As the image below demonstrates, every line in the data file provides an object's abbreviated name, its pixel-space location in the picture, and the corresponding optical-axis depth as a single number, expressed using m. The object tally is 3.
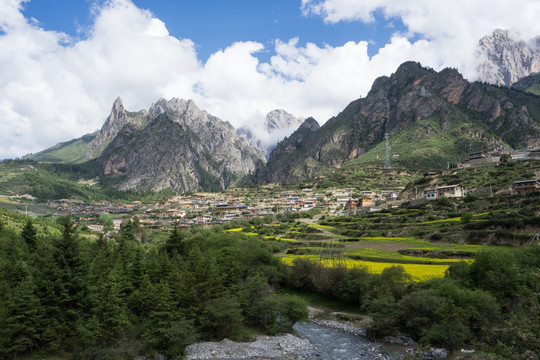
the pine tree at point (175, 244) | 62.88
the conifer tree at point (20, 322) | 30.42
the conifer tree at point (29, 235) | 57.73
